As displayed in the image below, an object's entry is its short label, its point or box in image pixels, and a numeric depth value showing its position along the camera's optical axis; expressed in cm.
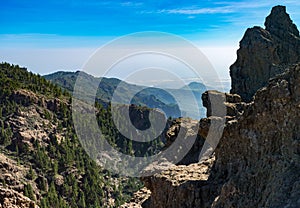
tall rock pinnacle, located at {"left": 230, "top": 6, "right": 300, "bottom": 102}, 5531
